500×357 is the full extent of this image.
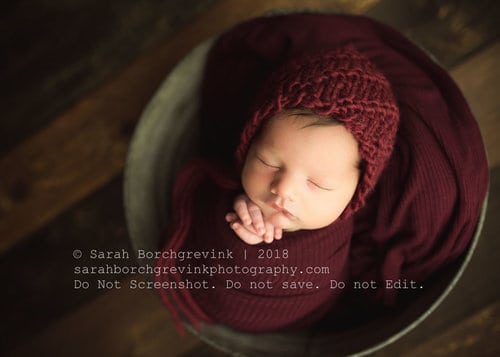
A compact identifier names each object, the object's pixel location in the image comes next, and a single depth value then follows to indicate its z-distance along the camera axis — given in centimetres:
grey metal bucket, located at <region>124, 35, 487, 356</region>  89
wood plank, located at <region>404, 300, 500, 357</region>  115
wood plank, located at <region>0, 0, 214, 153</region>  129
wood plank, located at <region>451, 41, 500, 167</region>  118
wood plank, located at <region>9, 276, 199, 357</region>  122
